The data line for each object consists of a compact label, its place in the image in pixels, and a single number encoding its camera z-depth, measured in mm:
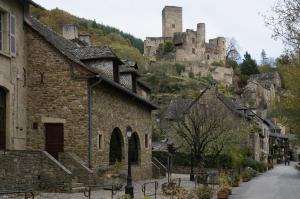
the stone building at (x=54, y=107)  22406
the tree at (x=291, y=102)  28734
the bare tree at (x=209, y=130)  36094
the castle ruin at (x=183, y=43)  118500
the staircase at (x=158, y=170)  38000
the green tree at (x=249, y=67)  130625
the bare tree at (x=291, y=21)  19303
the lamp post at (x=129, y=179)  20047
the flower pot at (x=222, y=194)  23719
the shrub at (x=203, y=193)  22312
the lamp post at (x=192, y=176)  37525
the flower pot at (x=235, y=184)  33106
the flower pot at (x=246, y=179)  39856
